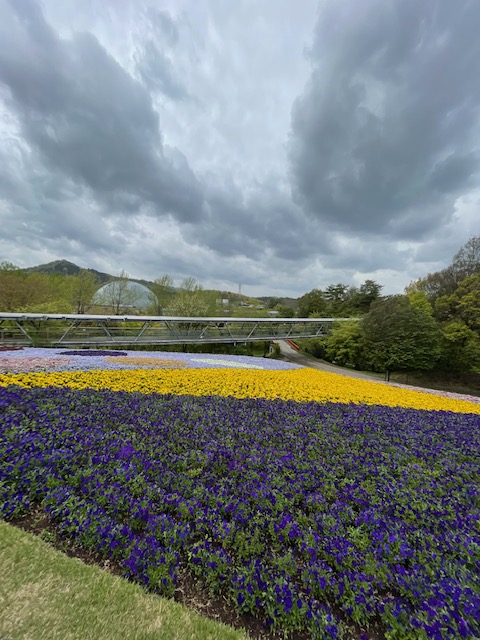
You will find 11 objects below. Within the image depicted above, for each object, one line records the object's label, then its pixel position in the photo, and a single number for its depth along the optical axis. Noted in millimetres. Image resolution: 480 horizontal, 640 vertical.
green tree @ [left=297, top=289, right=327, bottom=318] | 56938
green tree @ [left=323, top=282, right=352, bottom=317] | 51531
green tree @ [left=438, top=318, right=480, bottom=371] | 22722
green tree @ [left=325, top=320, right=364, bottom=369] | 26188
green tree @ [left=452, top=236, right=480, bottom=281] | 31062
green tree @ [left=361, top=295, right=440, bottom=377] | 21453
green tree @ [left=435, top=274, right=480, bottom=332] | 24141
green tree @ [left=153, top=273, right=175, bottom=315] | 38875
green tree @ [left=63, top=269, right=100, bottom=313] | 34125
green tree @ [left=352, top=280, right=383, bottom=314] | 49812
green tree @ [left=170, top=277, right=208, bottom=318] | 34719
